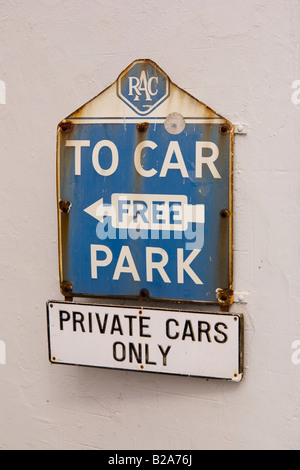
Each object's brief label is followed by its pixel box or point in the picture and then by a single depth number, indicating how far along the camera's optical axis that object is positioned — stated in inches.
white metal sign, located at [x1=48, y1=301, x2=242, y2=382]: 100.5
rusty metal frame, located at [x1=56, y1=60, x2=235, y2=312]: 98.3
